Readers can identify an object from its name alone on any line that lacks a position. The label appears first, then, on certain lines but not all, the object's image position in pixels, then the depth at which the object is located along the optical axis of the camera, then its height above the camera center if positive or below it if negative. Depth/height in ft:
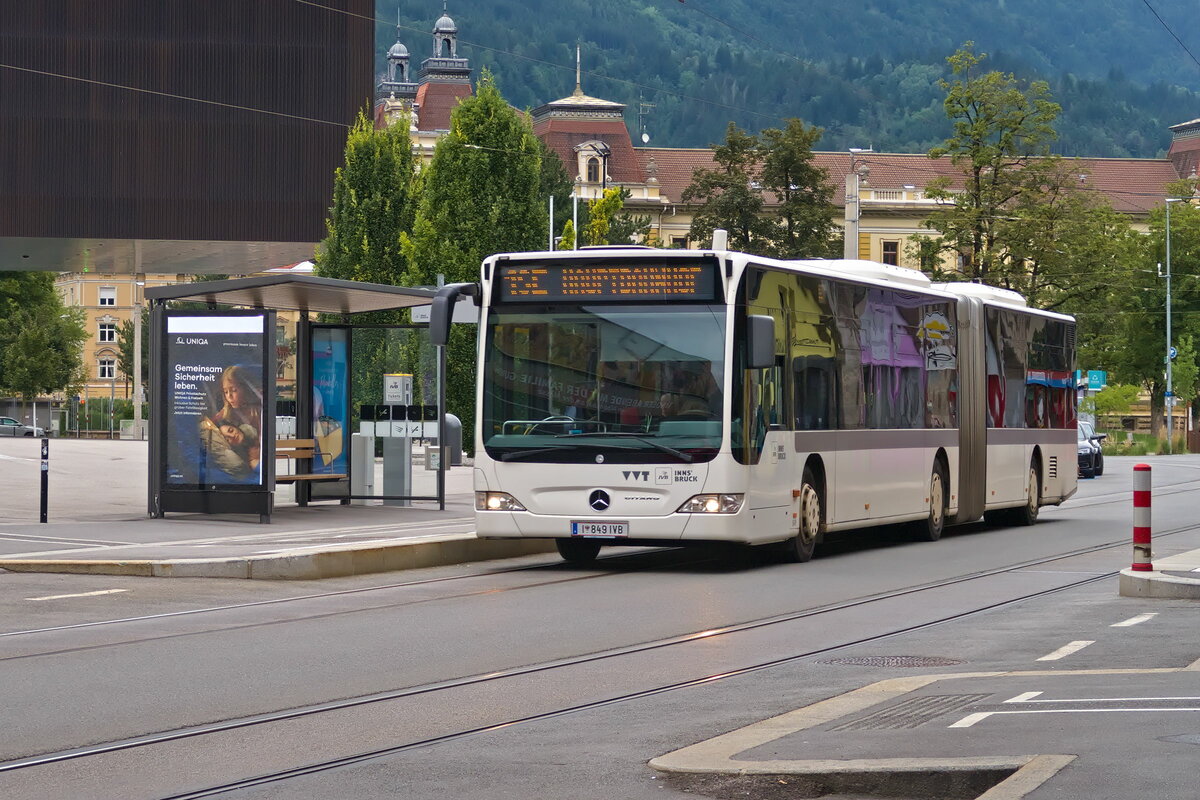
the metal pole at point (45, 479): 72.84 -1.98
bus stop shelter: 72.95 +1.54
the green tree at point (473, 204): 159.74 +19.52
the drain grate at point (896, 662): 34.42 -4.30
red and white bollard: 47.57 -2.28
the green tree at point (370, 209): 171.22 +20.35
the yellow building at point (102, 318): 428.56 +25.69
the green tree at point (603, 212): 153.48 +18.16
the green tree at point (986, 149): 213.46 +32.63
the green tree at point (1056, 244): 209.97 +21.28
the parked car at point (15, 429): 314.78 +0.05
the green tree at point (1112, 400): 233.64 +3.93
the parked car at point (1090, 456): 161.58 -2.22
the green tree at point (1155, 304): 308.60 +21.20
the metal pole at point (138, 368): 249.14 +8.18
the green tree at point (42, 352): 314.55 +13.27
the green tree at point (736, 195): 277.64 +35.07
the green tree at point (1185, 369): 293.64 +9.71
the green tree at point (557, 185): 284.00 +38.11
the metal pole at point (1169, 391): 278.46 +5.98
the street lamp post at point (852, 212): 108.78 +12.88
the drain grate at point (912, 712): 26.45 -4.17
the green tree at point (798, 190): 275.80 +35.74
